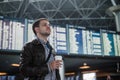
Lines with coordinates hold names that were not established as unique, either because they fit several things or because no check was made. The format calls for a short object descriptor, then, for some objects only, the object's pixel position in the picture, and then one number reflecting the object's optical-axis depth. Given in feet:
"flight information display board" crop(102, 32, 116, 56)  19.57
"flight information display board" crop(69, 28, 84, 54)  17.69
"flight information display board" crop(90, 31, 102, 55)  18.92
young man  6.47
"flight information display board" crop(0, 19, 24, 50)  14.80
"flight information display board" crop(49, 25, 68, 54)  16.96
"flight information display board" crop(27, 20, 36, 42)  15.87
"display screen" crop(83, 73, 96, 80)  27.17
